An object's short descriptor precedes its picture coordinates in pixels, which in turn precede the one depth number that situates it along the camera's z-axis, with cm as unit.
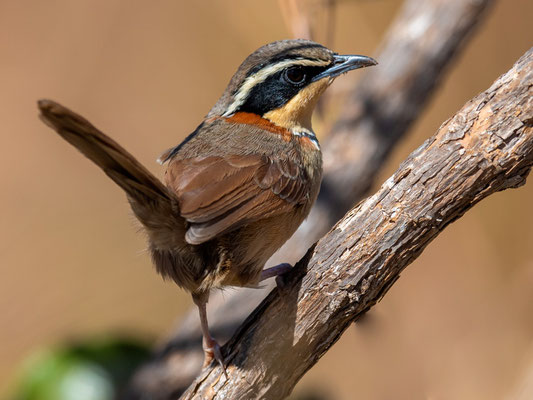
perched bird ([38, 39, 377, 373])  613
